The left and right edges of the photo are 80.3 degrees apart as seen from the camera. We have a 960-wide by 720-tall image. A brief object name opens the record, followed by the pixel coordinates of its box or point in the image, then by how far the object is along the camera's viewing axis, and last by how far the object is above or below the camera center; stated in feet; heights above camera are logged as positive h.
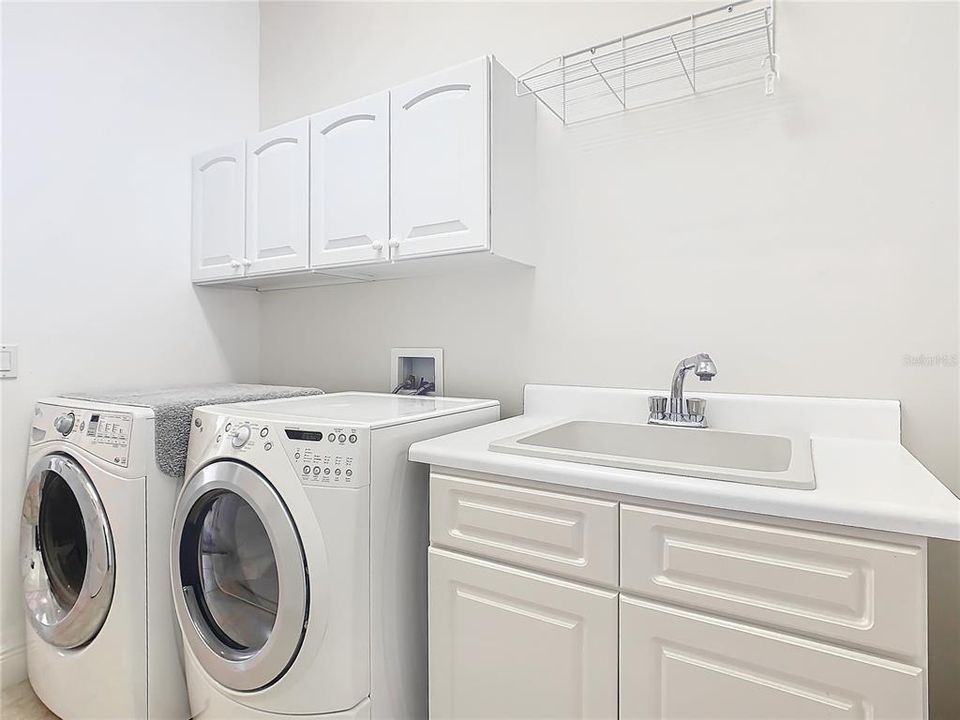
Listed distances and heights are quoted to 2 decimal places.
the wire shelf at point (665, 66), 4.98 +2.82
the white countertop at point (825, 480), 2.87 -0.70
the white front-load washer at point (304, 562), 4.29 -1.60
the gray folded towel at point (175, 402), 5.20 -0.38
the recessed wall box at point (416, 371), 6.94 -0.10
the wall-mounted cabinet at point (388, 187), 5.40 +1.89
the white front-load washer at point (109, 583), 5.08 -2.06
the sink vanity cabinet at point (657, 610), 2.92 -1.48
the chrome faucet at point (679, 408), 4.94 -0.40
